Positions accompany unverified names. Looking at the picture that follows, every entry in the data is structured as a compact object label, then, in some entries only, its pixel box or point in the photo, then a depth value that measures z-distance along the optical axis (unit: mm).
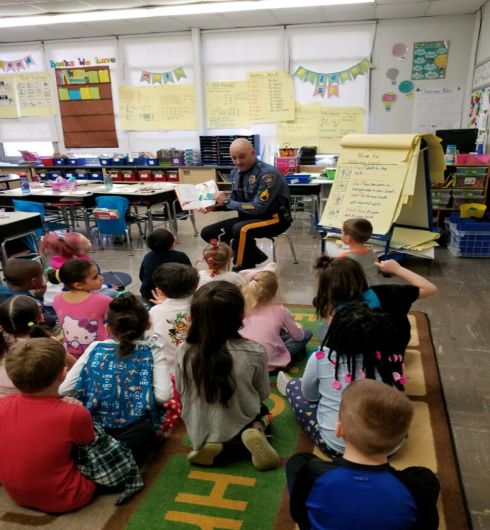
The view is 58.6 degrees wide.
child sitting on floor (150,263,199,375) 2164
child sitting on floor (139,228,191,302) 3004
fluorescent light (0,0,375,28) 5867
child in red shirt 1417
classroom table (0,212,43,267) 3797
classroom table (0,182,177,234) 5215
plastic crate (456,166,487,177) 5023
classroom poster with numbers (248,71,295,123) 7336
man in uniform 3738
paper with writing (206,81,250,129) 7578
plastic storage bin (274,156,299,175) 6559
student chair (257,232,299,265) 4605
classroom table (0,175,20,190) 6985
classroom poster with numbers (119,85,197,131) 7828
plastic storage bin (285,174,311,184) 5377
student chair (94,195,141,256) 5004
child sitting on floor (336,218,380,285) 2814
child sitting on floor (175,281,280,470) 1562
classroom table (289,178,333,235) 5254
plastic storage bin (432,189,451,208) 5246
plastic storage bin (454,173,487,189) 5074
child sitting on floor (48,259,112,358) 2244
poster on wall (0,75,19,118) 8594
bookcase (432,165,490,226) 5062
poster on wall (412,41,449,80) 6578
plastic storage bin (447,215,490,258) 4453
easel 3600
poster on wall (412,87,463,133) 6668
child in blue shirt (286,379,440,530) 981
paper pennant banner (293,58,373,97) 6984
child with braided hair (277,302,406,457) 1562
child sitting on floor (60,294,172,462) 1722
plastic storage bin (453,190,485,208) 5117
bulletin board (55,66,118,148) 8109
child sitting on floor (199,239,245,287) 2855
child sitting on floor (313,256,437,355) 1865
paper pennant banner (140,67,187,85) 7738
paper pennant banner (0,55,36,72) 8375
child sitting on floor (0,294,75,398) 1940
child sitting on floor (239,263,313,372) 2283
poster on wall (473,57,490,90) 5614
